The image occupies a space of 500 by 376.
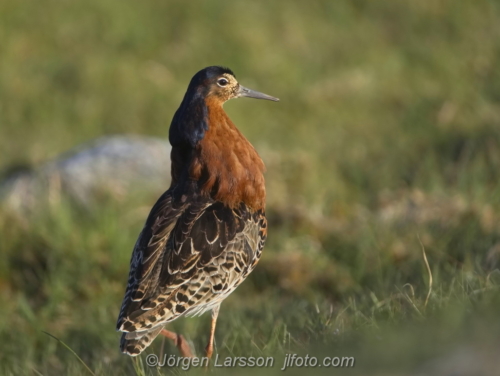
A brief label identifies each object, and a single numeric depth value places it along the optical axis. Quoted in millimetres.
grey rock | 17922
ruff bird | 9937
